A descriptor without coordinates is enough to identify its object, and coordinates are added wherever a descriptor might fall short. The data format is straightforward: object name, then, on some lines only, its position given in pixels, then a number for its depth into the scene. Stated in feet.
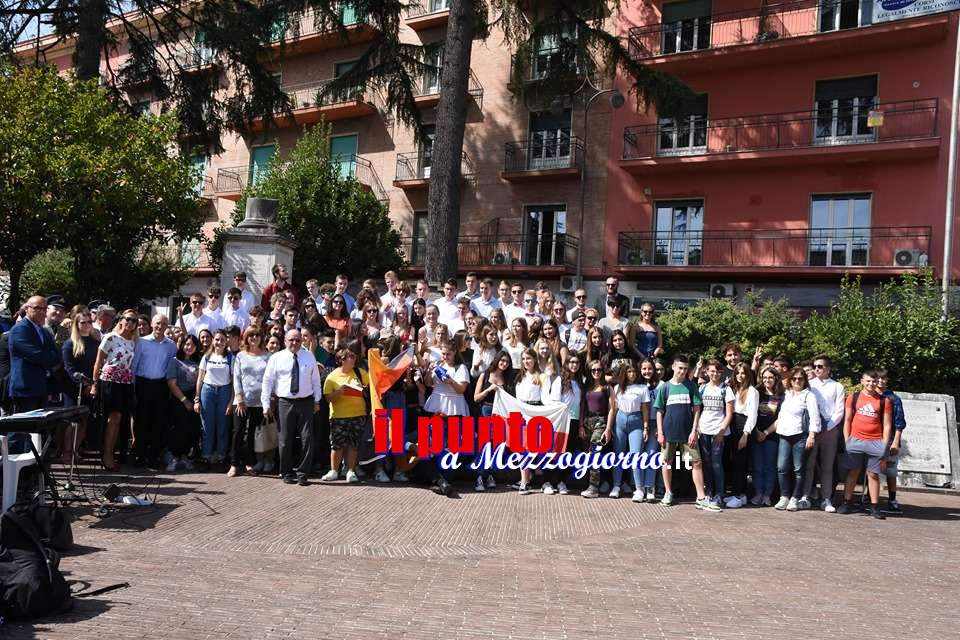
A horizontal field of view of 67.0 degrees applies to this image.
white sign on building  65.62
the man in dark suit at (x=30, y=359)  23.65
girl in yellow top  29.45
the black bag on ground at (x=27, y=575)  13.78
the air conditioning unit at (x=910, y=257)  66.03
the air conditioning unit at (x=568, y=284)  81.15
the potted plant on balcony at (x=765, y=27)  72.79
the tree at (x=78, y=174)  47.14
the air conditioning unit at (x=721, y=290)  74.02
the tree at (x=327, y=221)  78.95
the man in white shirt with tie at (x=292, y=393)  28.99
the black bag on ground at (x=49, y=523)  16.65
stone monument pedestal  44.11
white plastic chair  18.13
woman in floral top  29.25
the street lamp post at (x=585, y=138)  78.28
